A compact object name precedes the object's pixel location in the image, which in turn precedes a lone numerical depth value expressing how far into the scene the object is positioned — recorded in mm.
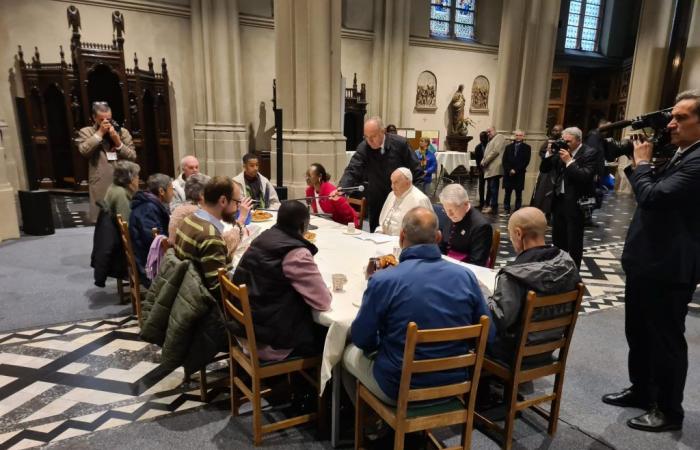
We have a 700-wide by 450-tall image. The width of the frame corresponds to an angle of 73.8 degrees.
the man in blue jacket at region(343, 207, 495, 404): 1814
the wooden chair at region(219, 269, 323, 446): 2146
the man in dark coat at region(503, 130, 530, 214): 7898
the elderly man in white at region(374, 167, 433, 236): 3775
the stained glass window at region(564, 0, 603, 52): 14930
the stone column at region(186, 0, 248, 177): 10133
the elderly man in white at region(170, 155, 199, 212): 4582
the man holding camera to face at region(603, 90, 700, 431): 2191
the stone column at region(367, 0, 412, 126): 12375
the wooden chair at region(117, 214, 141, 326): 3352
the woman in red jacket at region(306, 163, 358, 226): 4450
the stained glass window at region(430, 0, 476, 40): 13656
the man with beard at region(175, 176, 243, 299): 2451
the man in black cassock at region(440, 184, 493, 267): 3162
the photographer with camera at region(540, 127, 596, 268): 4312
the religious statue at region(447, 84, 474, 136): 13594
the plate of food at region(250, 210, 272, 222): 4230
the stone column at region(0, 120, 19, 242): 5836
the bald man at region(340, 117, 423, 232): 4516
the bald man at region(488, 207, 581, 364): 2107
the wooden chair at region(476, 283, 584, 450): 2107
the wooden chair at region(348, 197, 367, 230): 4477
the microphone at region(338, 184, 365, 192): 4287
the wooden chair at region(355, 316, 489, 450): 1744
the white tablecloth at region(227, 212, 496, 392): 2186
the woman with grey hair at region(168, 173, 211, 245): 2967
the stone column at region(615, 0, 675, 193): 10320
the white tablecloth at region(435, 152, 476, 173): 11750
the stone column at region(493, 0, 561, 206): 8719
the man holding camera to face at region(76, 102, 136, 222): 4930
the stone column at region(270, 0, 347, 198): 6609
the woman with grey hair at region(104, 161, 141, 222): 3785
